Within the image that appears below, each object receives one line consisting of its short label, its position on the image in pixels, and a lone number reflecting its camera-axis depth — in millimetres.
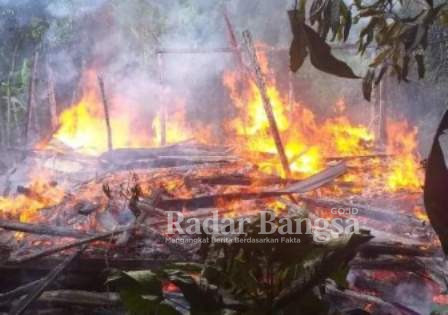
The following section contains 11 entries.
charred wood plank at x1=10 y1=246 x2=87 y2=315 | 4101
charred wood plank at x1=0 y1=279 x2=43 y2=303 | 4355
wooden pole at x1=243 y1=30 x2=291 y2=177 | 8570
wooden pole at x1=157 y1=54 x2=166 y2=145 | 12396
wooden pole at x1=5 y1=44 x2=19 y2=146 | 14573
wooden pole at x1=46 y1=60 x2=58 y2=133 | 14416
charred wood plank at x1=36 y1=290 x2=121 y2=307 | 4156
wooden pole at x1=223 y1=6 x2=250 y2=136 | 14918
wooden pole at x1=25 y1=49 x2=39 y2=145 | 13042
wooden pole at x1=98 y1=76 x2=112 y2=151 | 12067
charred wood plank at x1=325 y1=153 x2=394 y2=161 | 10553
